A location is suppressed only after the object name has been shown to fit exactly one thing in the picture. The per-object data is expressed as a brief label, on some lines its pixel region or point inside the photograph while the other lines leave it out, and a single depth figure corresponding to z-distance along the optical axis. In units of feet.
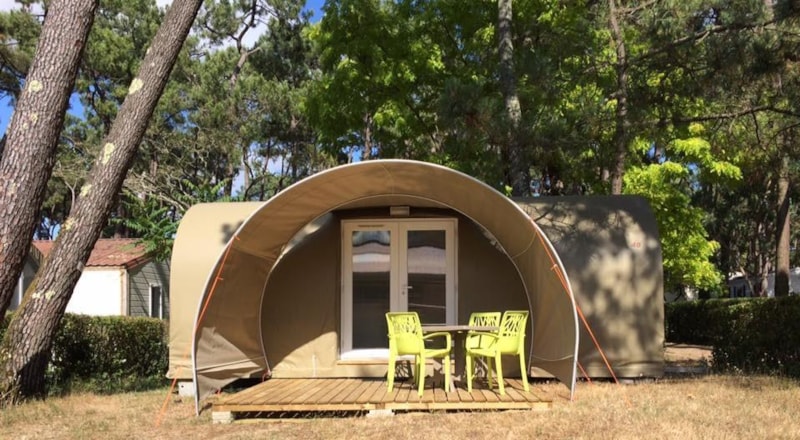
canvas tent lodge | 23.54
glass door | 28.17
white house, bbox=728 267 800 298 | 98.73
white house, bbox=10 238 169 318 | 57.82
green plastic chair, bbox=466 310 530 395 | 21.54
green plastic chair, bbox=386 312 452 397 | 21.29
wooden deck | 20.18
